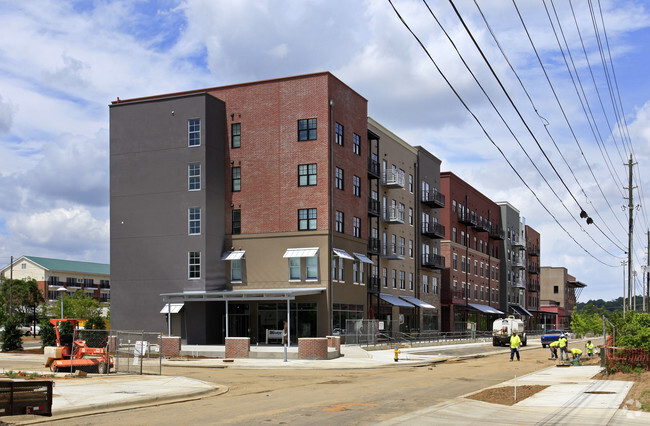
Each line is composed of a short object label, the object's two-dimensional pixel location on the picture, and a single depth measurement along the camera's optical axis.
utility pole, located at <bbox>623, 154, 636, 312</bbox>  47.50
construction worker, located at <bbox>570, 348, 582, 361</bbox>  34.66
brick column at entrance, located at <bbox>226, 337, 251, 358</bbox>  40.81
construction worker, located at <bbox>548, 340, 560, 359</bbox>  38.57
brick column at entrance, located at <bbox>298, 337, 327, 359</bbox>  39.69
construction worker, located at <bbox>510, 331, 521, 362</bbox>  38.50
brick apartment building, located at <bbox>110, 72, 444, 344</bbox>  50.09
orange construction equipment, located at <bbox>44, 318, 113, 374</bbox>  27.32
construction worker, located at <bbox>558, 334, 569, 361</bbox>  36.06
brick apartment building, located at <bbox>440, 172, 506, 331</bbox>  78.25
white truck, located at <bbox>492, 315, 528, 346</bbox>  61.94
